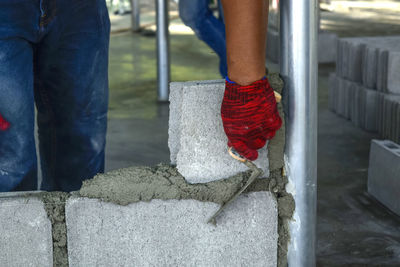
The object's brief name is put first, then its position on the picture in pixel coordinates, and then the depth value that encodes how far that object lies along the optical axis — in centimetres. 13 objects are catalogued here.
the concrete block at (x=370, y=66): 531
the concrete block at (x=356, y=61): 561
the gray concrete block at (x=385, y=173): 365
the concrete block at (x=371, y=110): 531
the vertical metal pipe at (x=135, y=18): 1205
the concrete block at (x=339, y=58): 592
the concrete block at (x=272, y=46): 865
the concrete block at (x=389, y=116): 489
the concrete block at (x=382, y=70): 512
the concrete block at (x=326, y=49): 863
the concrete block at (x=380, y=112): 515
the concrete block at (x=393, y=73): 502
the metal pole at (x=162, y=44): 671
